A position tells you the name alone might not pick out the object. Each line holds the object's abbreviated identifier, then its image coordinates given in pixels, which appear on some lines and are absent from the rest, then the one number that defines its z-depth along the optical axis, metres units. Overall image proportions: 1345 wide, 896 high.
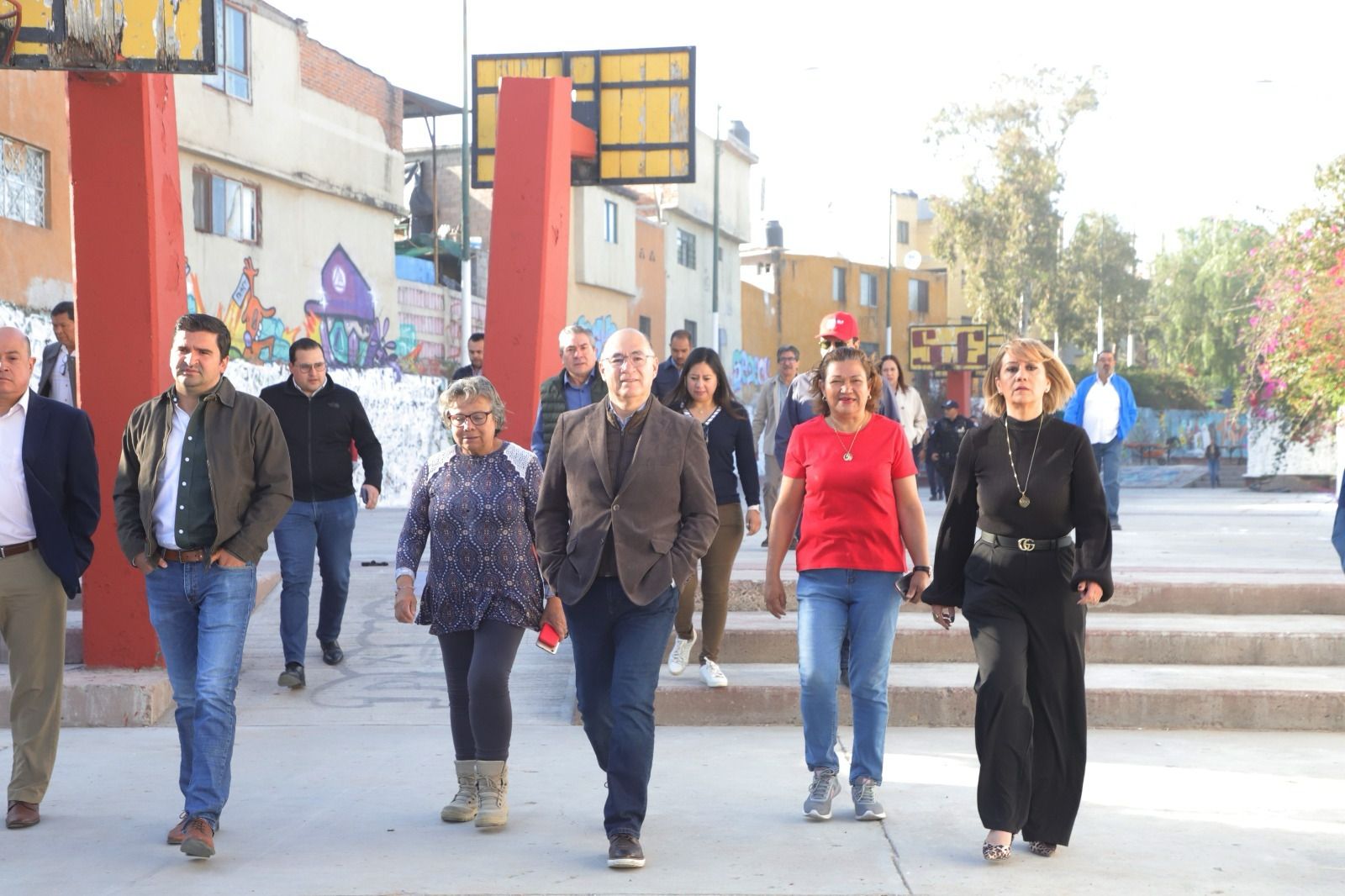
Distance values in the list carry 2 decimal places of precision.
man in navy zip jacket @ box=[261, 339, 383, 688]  8.25
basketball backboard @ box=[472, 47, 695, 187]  12.92
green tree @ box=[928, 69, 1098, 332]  45.50
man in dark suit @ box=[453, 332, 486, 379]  12.36
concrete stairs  7.59
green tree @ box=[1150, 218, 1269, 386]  57.53
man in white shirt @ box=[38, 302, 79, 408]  8.64
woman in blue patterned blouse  5.53
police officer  24.92
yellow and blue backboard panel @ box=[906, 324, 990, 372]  45.22
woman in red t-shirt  5.70
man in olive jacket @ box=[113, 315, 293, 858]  5.27
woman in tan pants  7.71
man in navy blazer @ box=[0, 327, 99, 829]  5.65
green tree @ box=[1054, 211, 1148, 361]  47.75
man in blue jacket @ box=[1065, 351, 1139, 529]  13.99
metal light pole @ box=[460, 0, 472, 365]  27.73
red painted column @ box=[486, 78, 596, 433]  10.48
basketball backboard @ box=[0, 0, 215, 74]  7.42
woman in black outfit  5.09
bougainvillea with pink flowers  19.42
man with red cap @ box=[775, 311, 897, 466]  7.29
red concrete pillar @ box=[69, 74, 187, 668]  7.69
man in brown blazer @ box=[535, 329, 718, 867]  5.13
